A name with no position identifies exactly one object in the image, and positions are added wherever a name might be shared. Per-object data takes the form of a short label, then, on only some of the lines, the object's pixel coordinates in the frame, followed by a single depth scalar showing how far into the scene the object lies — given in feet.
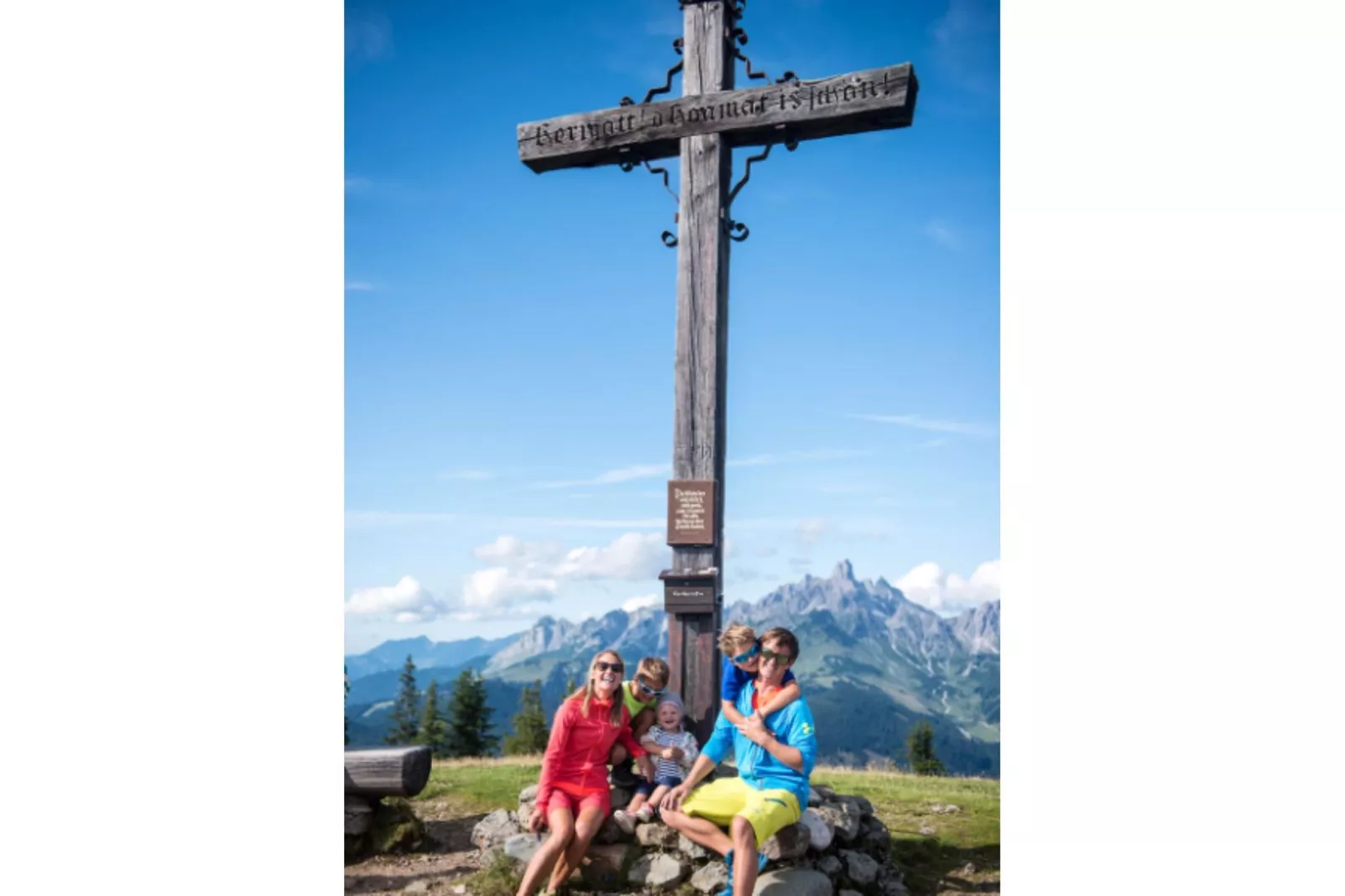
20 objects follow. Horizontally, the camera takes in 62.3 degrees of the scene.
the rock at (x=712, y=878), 15.92
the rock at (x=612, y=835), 16.80
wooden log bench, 19.04
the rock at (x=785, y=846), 15.81
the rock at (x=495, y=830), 17.61
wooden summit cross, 18.12
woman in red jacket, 16.28
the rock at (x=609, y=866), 16.58
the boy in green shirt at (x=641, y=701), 17.22
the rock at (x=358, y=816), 19.56
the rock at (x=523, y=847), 16.87
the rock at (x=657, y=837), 16.63
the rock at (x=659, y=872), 16.20
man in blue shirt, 14.92
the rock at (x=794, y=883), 15.52
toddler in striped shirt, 16.76
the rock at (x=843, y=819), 16.84
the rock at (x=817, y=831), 16.21
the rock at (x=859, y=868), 16.47
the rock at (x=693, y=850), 16.38
